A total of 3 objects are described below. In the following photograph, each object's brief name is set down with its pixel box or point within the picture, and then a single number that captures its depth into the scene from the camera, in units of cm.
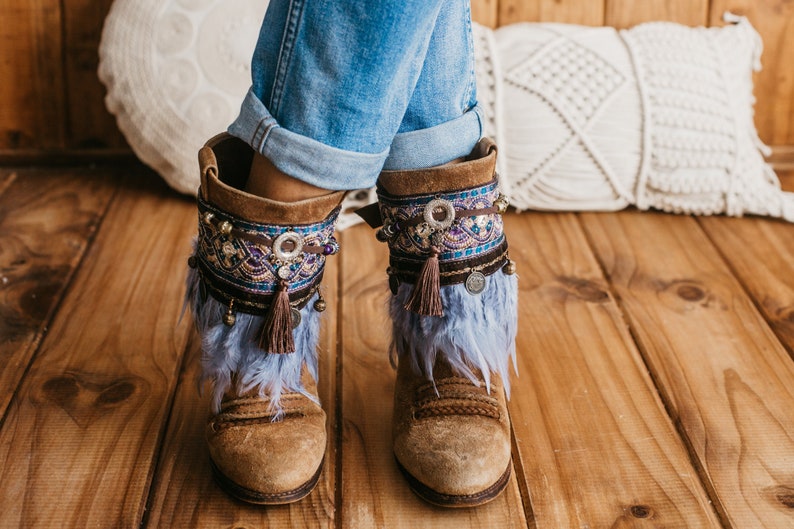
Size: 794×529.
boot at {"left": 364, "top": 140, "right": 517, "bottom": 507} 75
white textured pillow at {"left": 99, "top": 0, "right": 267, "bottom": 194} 128
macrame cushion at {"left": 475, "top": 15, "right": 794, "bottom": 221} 130
